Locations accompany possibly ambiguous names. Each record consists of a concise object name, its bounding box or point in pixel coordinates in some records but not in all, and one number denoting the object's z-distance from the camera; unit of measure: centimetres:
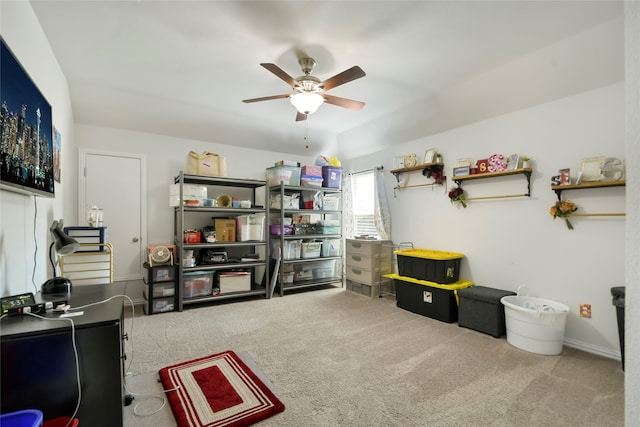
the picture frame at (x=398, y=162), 427
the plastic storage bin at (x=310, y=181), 465
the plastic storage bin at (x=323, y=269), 495
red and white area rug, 169
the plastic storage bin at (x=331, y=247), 486
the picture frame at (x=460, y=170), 347
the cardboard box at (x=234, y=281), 398
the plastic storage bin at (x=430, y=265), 337
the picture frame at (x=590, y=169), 249
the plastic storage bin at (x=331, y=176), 482
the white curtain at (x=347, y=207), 527
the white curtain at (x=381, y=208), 450
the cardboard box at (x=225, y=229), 401
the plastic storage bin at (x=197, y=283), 373
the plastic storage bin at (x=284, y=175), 445
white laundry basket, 246
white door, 362
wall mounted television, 128
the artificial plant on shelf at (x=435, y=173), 379
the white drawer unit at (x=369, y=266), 427
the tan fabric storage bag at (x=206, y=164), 383
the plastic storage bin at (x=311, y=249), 466
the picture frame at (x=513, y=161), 301
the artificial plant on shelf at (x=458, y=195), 355
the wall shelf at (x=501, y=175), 294
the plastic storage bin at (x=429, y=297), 324
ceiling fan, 241
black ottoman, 282
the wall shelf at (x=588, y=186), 235
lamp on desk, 171
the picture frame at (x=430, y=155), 383
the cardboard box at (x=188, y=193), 366
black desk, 115
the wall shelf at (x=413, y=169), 377
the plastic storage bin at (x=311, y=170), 465
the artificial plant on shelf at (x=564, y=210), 263
